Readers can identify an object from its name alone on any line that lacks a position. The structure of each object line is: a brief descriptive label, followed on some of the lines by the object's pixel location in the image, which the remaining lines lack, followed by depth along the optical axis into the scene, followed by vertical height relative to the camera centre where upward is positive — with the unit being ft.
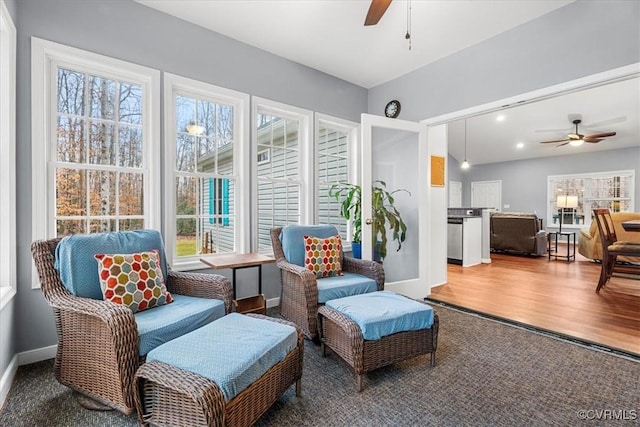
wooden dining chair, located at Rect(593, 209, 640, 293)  12.44 -1.73
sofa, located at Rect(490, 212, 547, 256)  21.42 -1.81
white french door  12.05 +1.01
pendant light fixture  25.99 +6.29
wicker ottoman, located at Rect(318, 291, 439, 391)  6.08 -2.83
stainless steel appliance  19.27 -1.93
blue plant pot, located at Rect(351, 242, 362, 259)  11.93 -1.56
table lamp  22.98 +0.59
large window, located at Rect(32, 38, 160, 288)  7.35 +1.80
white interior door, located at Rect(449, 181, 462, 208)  34.71 +1.80
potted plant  11.82 -0.17
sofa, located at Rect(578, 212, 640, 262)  17.92 -1.68
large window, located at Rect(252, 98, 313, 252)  11.30 +1.66
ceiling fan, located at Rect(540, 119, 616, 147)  20.77 +4.83
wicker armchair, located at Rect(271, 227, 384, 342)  7.73 -2.03
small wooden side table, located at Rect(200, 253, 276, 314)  8.32 -1.46
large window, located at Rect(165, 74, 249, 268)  9.30 +1.36
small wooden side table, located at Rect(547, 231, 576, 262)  20.17 -3.31
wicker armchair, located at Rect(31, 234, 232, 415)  5.04 -2.30
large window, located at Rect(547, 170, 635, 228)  26.78 +1.48
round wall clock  13.16 +4.39
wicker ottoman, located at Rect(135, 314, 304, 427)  4.00 -2.70
